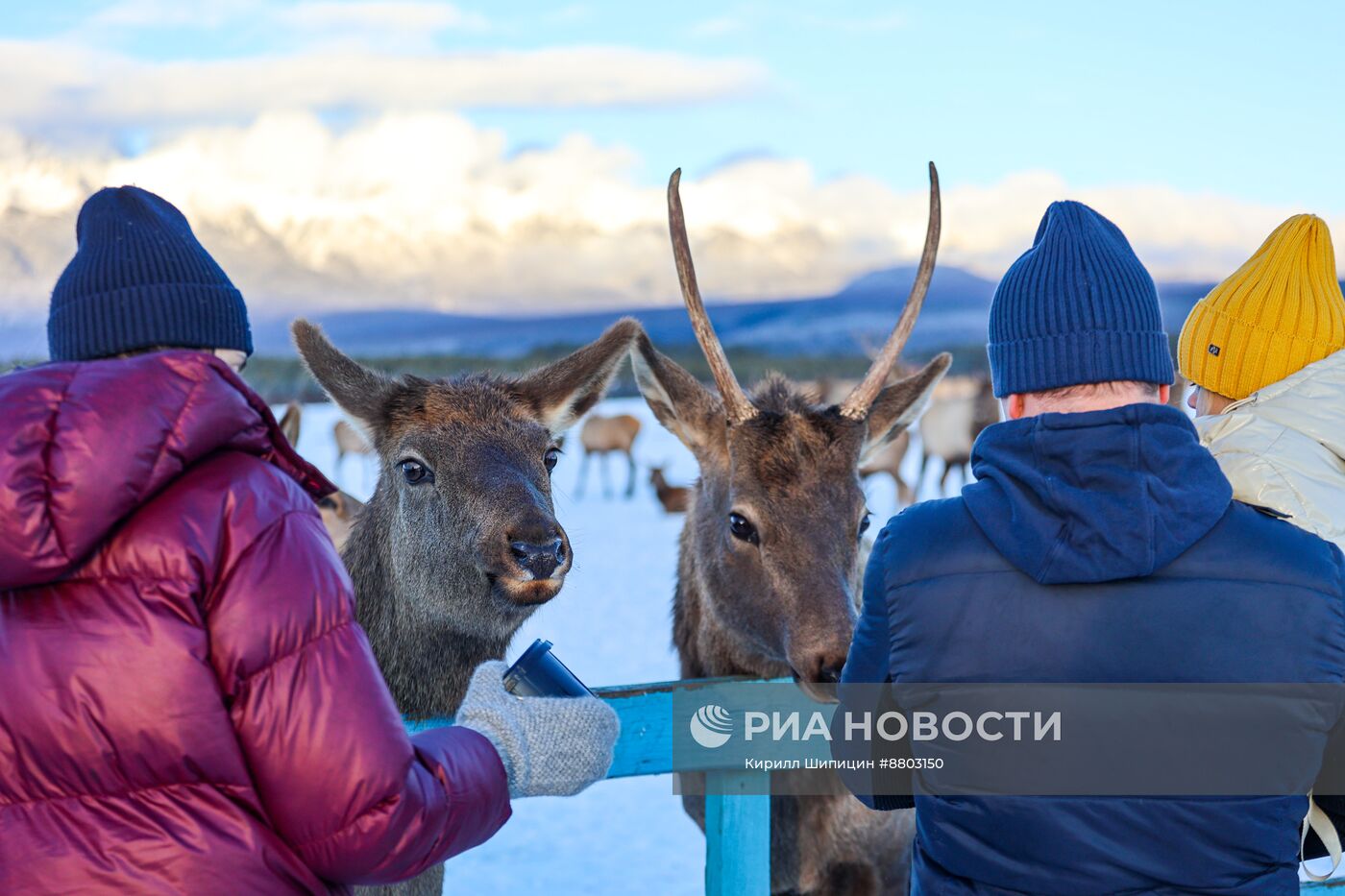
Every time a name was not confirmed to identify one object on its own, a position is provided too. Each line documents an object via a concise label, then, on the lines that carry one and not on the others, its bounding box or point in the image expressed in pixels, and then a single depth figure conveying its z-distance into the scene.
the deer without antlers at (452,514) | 3.02
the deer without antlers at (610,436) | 25.73
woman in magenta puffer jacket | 1.50
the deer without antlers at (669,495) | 19.37
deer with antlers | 3.56
